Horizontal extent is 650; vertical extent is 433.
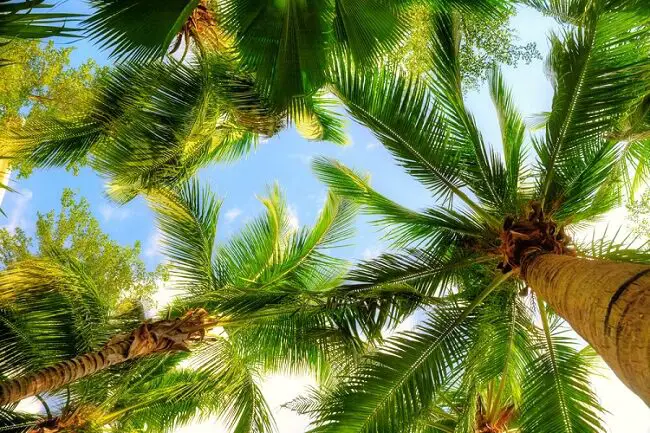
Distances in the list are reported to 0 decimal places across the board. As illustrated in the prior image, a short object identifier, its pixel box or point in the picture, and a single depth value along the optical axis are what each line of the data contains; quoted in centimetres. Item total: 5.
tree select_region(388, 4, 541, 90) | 648
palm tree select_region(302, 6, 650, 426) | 448
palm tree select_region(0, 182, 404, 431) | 534
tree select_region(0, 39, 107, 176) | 884
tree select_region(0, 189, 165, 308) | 940
